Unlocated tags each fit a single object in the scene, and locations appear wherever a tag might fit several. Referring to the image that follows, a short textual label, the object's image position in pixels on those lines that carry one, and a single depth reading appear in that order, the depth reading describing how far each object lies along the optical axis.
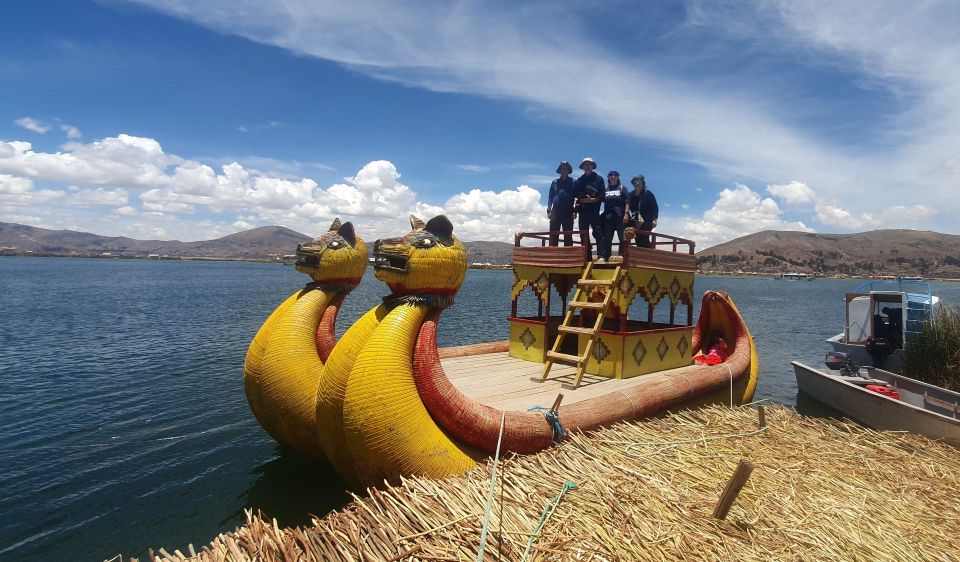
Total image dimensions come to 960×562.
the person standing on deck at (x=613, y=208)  11.38
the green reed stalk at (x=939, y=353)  13.30
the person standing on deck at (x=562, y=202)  11.66
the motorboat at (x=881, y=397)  9.88
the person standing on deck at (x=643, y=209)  11.72
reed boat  5.48
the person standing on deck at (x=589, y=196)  11.69
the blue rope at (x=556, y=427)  6.42
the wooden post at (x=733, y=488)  4.46
